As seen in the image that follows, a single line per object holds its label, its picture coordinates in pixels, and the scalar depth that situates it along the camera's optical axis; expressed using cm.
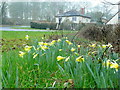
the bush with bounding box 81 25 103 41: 610
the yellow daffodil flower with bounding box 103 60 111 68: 95
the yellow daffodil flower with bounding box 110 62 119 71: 86
